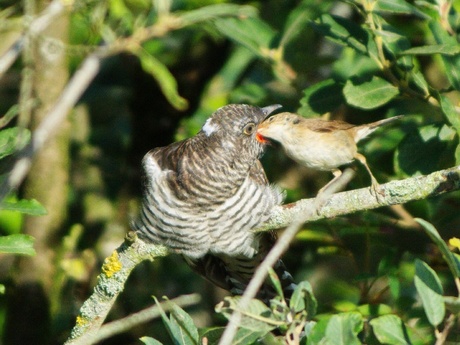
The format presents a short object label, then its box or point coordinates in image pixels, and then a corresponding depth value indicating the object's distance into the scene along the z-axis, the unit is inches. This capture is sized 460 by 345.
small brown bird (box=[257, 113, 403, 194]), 267.0
